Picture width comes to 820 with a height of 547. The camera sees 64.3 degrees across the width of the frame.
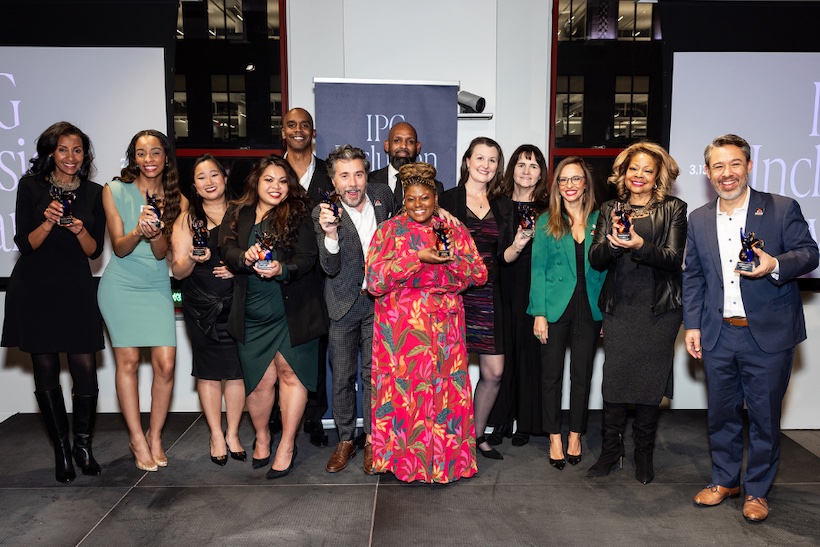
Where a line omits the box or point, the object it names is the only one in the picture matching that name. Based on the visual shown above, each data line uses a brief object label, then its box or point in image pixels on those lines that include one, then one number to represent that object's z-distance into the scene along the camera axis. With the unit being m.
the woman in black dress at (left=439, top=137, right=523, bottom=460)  3.83
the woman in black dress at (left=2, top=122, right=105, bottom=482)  3.61
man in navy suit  3.12
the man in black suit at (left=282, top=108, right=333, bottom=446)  4.17
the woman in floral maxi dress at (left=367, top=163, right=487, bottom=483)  3.46
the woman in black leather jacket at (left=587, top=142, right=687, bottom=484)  3.50
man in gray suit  3.61
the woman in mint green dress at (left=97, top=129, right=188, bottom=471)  3.65
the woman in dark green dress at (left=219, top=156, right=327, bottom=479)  3.60
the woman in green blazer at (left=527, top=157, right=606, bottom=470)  3.74
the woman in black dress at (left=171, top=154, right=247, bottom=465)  3.69
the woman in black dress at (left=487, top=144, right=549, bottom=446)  3.93
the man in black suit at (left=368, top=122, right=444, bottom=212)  4.26
